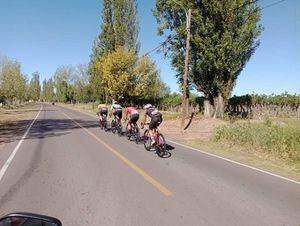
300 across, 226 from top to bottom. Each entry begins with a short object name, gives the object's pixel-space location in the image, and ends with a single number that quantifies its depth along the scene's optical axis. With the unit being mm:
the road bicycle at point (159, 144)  7720
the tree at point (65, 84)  68208
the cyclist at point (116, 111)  12050
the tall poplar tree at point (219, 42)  15162
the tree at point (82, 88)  51507
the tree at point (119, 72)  27310
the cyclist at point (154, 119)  8035
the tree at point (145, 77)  28655
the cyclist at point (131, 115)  10186
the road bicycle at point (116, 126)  12068
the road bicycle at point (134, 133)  10055
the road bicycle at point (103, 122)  13994
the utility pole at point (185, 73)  13809
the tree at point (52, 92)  97310
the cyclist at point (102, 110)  13712
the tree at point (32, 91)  87196
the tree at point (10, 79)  38703
